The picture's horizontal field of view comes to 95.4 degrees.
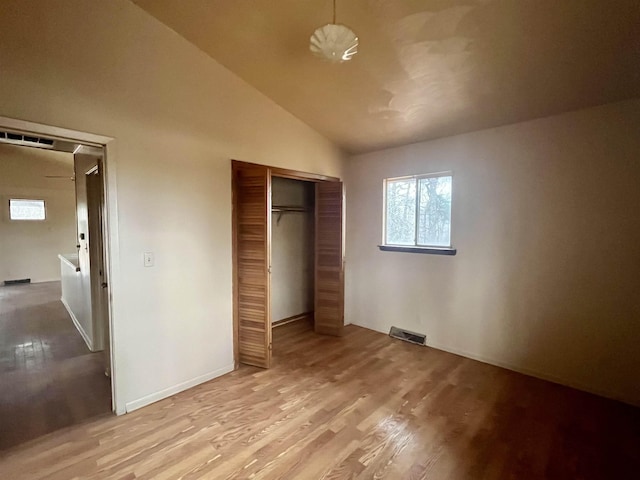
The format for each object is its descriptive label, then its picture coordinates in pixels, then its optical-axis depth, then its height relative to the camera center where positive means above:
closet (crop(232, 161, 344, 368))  2.89 -0.33
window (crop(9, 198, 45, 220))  6.95 +0.47
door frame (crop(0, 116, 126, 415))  2.08 +0.00
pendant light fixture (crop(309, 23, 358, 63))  1.56 +1.02
